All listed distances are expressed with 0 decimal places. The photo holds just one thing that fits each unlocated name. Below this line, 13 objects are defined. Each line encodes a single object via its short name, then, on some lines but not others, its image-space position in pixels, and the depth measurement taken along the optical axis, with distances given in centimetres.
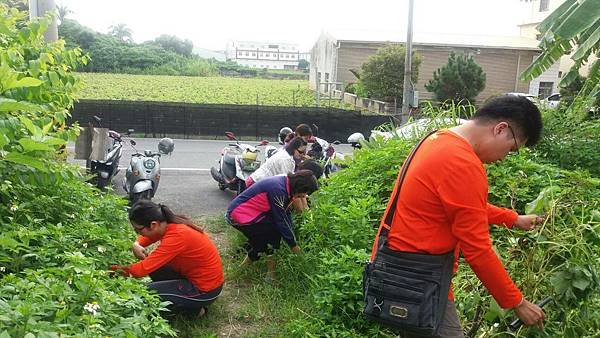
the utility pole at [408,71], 1480
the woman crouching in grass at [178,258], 380
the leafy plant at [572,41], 482
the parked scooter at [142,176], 731
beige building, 2967
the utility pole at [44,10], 606
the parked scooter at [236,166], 848
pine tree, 2261
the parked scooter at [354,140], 928
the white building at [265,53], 13142
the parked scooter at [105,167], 794
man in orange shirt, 216
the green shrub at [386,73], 2333
